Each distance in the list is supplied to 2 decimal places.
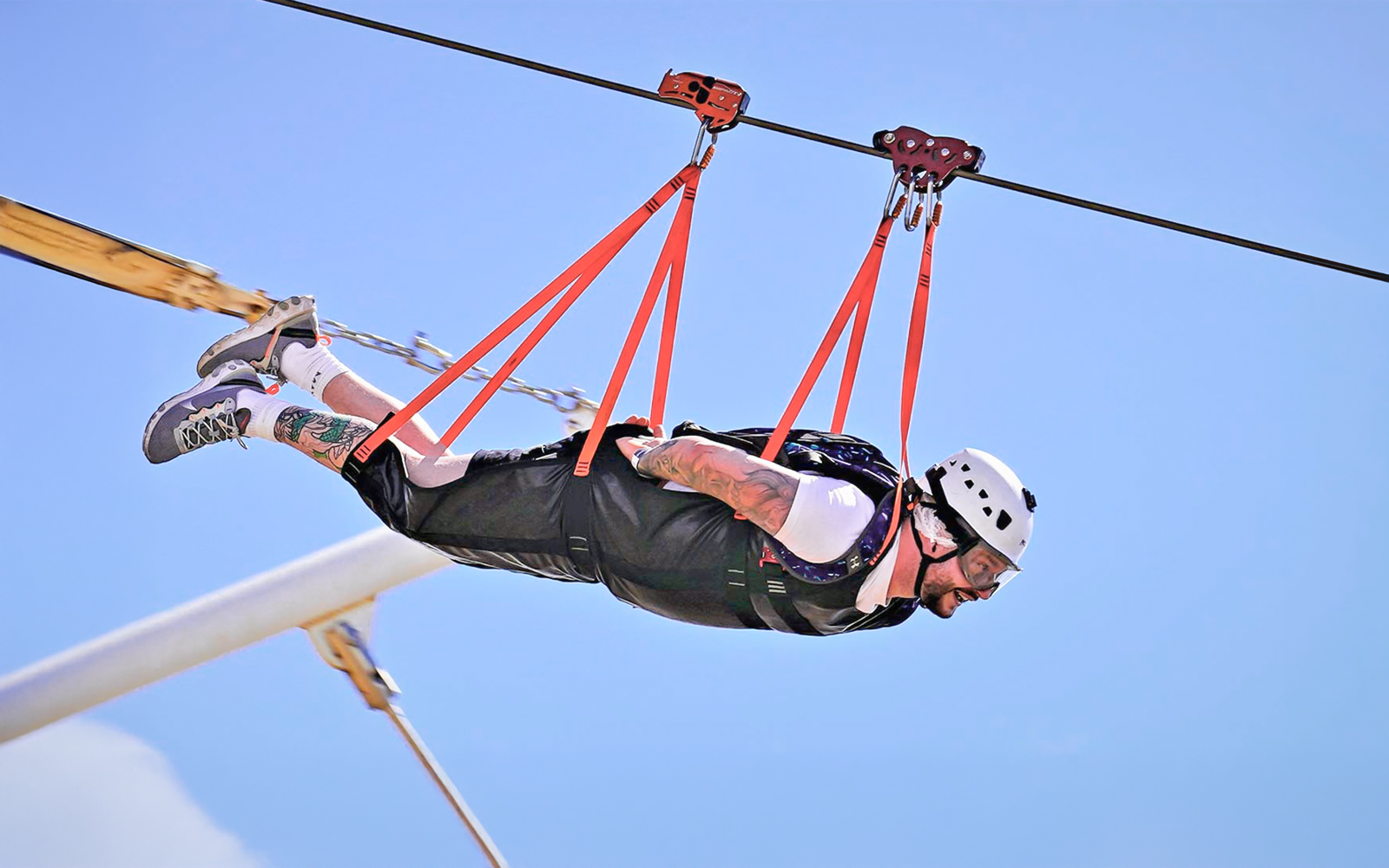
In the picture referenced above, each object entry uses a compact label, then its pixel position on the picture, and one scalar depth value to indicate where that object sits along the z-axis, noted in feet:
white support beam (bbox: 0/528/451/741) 54.29
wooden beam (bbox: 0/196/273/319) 47.14
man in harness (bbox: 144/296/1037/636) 38.81
